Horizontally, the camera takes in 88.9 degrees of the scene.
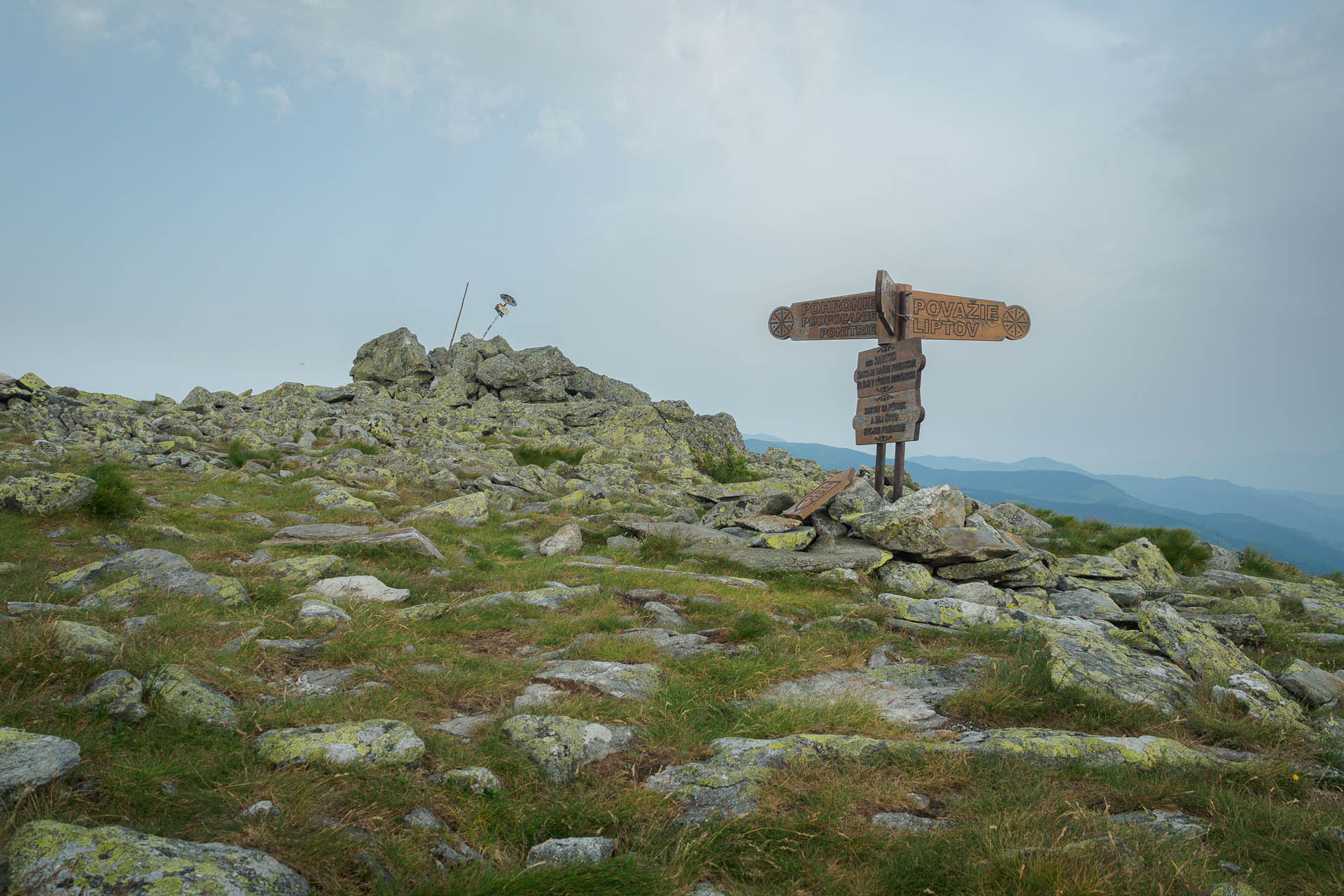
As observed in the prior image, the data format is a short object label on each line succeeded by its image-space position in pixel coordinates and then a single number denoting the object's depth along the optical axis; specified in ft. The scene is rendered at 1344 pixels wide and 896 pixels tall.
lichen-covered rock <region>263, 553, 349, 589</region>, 26.45
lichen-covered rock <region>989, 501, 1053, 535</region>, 54.13
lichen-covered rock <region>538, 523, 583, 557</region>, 36.65
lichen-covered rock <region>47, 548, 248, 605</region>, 22.61
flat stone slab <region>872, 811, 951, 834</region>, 12.00
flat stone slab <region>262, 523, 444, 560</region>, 32.12
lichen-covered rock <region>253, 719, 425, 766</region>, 12.85
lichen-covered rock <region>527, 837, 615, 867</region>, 10.76
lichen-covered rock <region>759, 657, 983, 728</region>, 17.31
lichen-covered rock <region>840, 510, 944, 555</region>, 33.30
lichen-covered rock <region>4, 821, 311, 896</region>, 8.30
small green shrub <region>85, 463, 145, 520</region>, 31.81
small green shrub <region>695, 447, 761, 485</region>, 82.17
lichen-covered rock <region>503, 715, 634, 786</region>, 13.88
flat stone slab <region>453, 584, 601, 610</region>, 25.91
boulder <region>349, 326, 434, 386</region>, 130.31
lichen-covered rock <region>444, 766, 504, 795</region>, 12.76
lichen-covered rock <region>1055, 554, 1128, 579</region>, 36.68
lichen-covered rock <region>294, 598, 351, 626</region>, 21.56
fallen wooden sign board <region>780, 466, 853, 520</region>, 38.63
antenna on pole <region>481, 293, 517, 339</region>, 151.74
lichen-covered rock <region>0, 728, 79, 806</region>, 9.97
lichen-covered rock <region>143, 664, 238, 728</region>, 13.64
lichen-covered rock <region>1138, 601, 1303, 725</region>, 17.44
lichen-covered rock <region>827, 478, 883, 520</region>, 37.78
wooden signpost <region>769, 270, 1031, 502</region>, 42.19
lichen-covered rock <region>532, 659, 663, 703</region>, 18.02
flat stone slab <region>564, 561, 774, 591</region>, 30.07
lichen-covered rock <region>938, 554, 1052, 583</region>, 32.94
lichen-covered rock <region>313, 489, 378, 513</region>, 41.24
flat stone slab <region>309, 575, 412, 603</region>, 25.46
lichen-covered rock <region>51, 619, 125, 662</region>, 14.61
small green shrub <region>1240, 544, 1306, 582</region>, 45.60
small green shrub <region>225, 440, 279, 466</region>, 58.65
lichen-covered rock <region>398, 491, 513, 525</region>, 42.80
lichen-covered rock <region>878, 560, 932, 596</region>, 30.73
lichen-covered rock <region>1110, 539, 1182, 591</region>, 39.91
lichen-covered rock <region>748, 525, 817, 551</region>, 36.17
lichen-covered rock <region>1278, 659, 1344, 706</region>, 18.70
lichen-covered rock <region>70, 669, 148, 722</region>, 13.17
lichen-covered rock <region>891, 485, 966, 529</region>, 34.35
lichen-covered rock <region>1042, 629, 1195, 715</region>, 17.93
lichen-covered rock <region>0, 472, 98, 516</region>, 29.94
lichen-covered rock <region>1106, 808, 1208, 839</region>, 11.61
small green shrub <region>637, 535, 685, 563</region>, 35.88
